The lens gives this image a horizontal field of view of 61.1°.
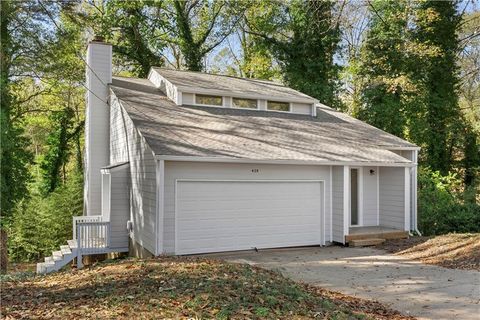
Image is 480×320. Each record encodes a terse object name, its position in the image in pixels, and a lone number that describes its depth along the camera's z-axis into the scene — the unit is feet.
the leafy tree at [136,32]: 75.31
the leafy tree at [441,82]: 74.02
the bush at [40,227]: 50.88
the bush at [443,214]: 45.37
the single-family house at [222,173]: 32.76
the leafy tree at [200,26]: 80.12
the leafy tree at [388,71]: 73.80
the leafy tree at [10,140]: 49.42
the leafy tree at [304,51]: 75.41
